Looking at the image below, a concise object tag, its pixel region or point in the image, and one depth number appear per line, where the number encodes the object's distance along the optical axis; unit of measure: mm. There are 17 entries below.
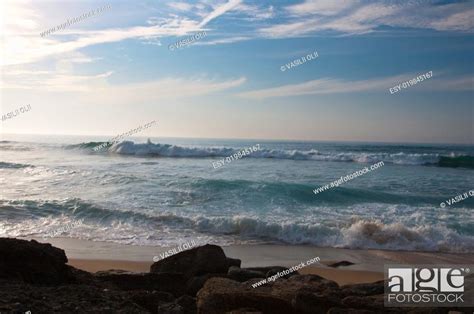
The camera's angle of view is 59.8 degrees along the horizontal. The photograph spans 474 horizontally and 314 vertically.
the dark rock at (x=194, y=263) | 5957
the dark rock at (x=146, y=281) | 5160
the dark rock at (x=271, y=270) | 6369
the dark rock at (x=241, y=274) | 5848
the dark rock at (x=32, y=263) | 4176
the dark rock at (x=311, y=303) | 4086
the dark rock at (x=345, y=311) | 3838
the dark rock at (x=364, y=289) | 4852
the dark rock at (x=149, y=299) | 4246
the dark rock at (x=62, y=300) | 3367
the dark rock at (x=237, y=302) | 4094
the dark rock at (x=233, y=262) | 6547
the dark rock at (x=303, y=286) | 4574
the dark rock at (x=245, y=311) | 3679
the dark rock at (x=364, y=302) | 4184
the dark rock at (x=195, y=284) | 5425
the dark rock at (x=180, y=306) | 3940
